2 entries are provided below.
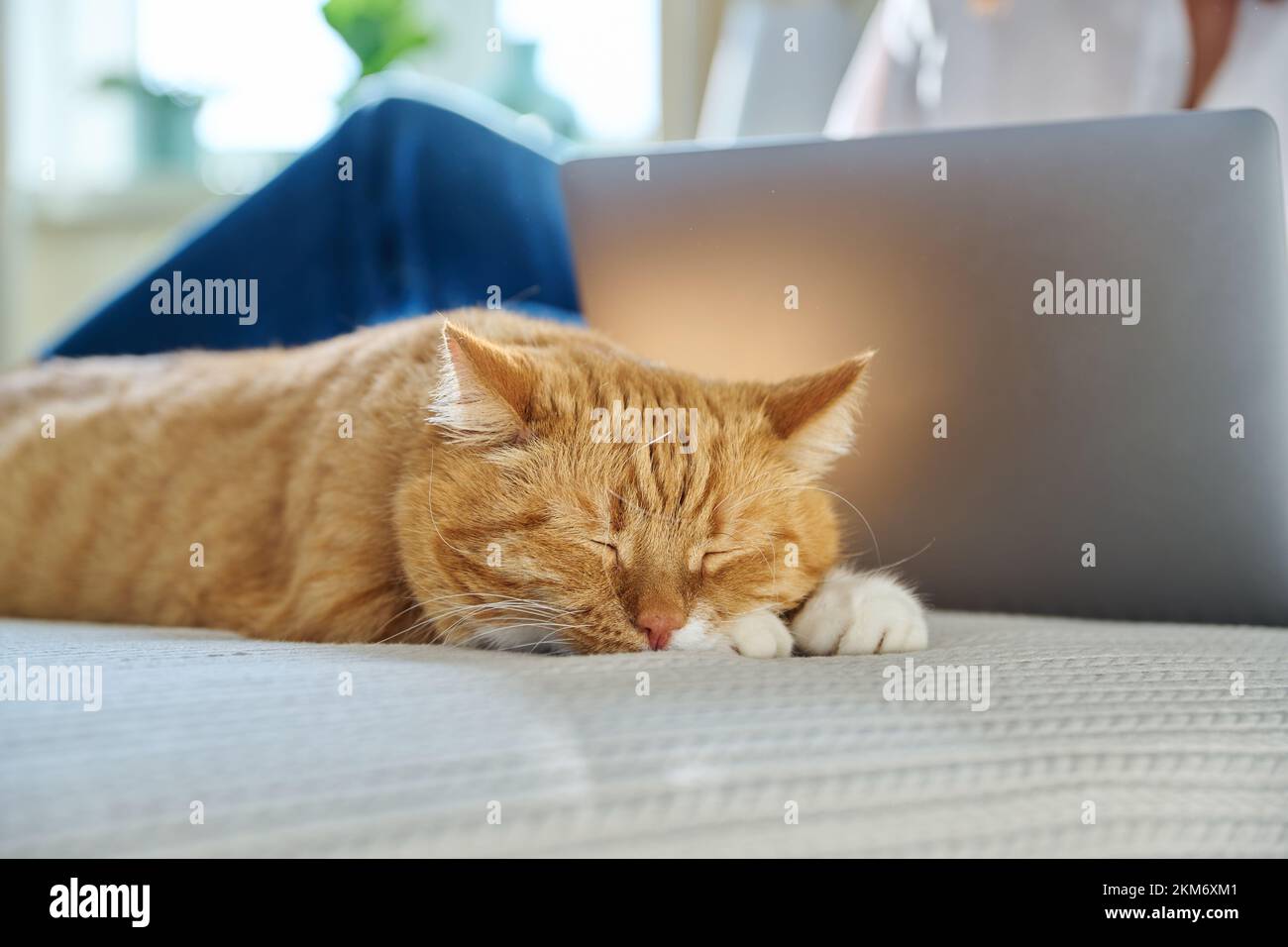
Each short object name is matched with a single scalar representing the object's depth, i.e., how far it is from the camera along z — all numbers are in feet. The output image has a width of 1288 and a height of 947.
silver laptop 3.54
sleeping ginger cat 3.26
